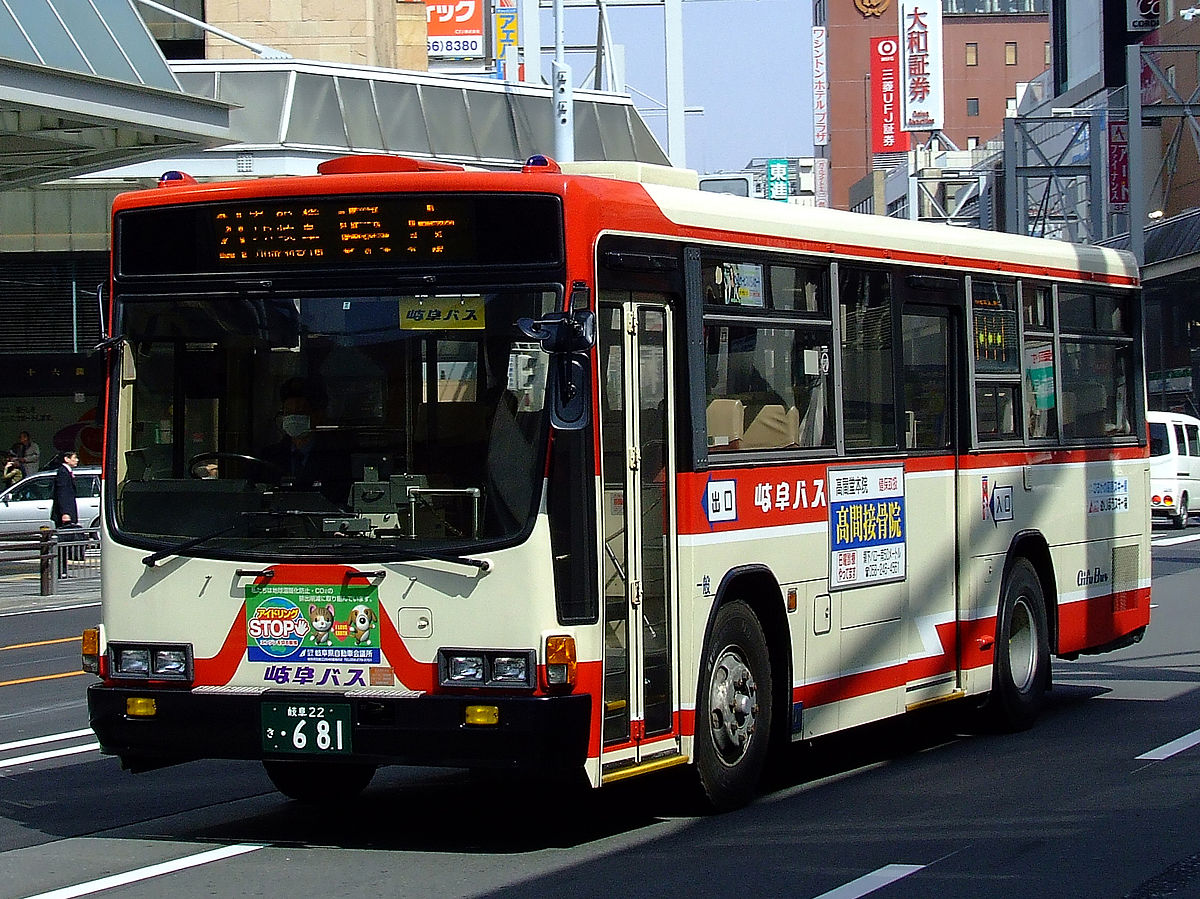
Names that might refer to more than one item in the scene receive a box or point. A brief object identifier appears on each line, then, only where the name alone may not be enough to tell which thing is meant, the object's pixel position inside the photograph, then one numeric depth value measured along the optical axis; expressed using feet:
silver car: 105.70
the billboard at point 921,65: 325.42
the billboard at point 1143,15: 195.93
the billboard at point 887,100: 324.39
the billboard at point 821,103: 433.48
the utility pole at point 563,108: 95.71
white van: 120.88
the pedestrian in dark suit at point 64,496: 94.17
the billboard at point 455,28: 168.76
